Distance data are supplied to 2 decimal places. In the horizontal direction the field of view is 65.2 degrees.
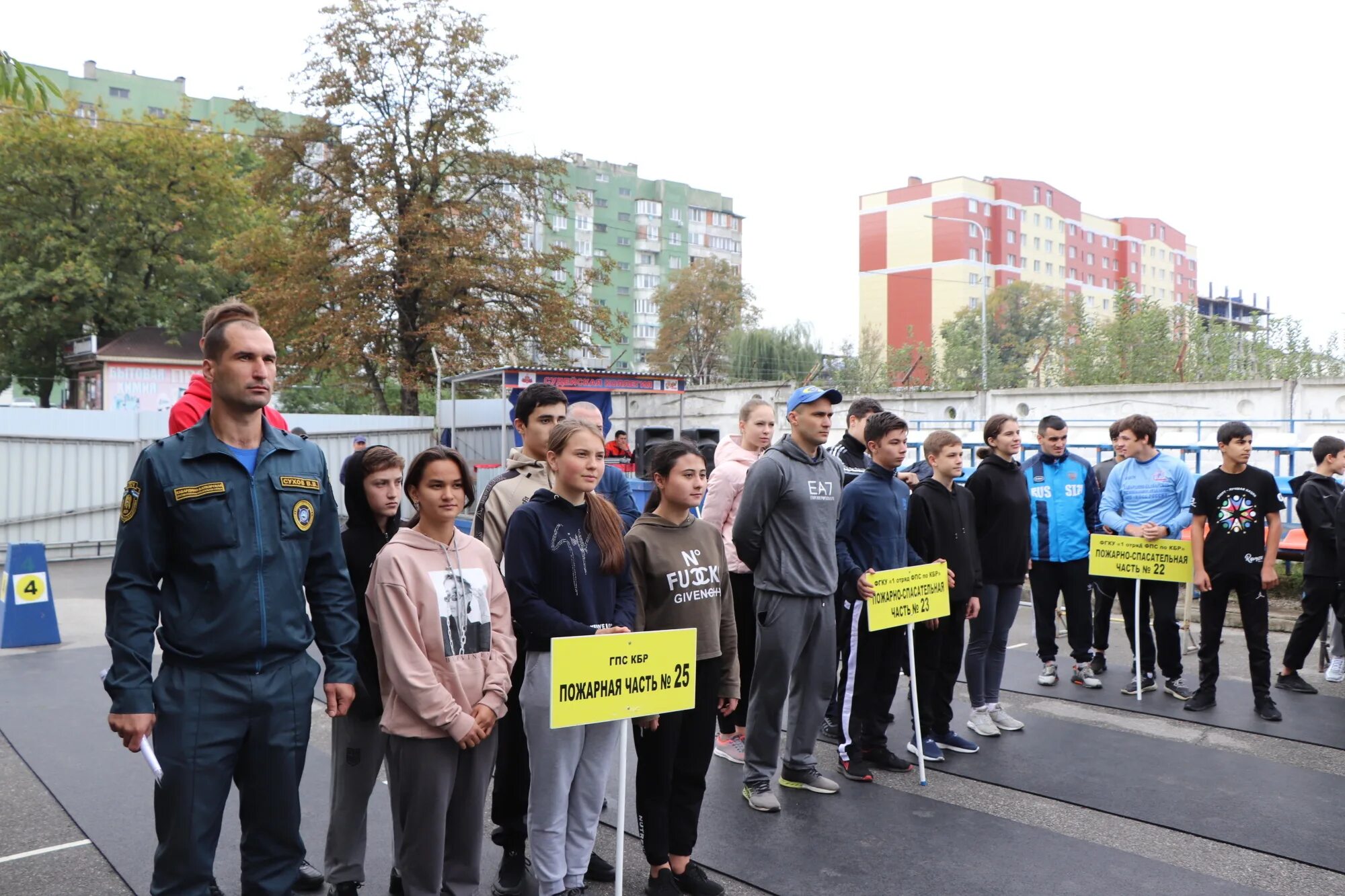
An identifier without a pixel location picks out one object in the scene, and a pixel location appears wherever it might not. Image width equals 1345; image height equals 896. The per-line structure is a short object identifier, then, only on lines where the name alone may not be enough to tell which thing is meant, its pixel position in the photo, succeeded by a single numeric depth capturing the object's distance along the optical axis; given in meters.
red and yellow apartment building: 80.88
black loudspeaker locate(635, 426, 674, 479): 18.72
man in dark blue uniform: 2.93
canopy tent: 18.72
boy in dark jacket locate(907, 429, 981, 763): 5.98
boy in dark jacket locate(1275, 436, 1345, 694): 7.56
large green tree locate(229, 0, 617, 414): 25.80
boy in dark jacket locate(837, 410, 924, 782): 5.63
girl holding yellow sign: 4.12
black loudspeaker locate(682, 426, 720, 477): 12.23
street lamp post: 28.10
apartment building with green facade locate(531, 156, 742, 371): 85.31
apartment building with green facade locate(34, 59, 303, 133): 75.12
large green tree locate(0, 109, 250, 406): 29.33
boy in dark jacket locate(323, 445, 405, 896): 3.91
